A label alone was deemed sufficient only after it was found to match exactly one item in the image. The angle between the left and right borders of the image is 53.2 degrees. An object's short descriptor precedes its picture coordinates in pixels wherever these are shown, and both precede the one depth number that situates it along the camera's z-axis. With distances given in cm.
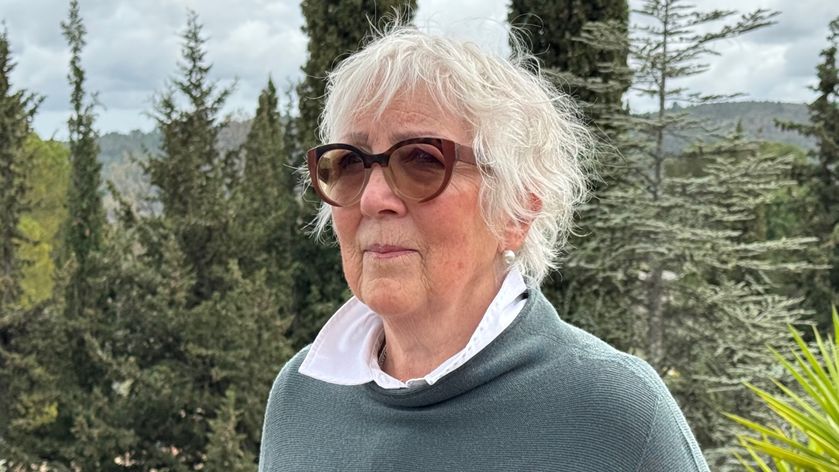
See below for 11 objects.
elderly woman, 115
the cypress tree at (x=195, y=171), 1028
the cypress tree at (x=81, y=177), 1892
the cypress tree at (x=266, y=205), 1112
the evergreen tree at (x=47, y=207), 2538
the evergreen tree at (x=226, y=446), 902
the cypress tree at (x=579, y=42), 779
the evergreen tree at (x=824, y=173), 1520
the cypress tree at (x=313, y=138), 1041
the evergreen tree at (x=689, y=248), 709
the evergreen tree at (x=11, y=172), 1516
